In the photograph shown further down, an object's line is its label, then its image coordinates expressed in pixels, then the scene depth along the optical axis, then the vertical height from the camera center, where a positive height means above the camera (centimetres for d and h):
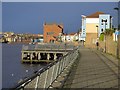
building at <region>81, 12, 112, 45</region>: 6430 +547
